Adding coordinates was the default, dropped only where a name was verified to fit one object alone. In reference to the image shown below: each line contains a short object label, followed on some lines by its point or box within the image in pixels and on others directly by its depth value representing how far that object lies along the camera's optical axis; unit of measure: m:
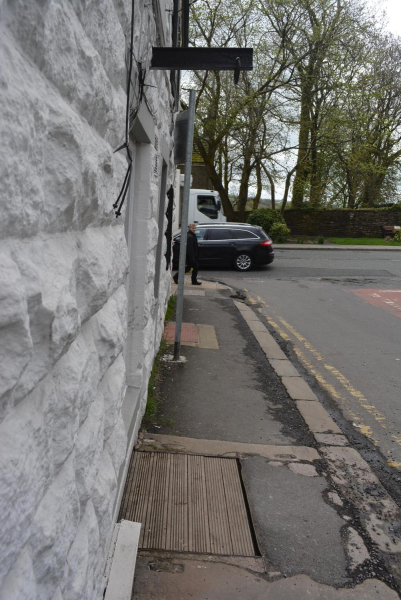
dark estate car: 17.91
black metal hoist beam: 3.64
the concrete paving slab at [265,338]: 8.53
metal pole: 6.09
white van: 24.58
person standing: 13.50
